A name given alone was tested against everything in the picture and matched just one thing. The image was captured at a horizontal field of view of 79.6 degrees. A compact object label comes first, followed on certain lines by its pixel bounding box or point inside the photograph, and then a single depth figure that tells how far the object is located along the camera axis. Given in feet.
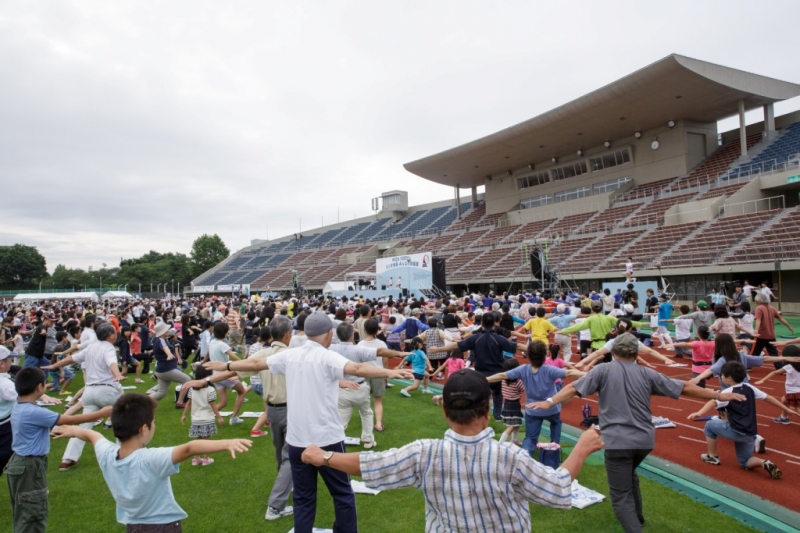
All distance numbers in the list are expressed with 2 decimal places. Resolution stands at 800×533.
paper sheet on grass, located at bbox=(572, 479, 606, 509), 15.24
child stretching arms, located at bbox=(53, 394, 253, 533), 8.65
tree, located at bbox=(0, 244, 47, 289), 285.43
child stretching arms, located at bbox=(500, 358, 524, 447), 18.88
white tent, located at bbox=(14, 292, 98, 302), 163.96
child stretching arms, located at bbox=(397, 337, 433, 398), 30.26
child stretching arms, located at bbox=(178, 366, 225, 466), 21.89
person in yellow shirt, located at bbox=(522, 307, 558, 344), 28.15
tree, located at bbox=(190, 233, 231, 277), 307.78
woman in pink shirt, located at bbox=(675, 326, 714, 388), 25.81
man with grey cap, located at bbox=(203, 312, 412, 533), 11.57
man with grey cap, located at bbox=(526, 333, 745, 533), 12.16
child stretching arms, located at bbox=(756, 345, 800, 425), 21.90
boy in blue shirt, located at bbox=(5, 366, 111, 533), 12.01
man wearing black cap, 6.48
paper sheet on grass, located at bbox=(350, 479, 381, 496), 16.51
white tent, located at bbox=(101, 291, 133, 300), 155.12
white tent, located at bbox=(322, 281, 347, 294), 115.96
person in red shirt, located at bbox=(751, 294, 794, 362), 30.58
